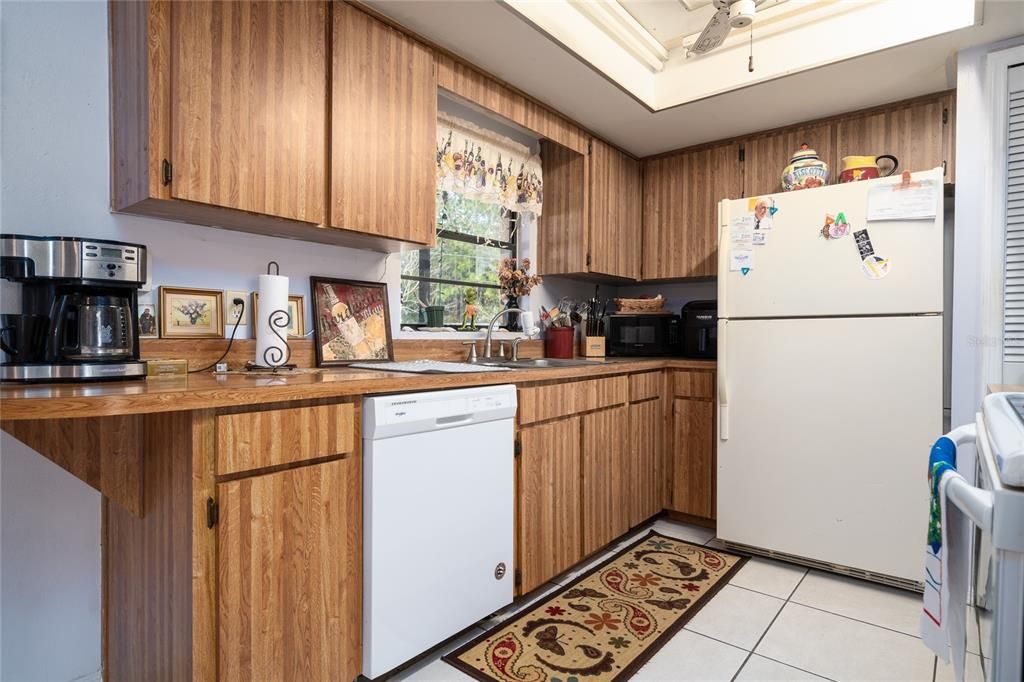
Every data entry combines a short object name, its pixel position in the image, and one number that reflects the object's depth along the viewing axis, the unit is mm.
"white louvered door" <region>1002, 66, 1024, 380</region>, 2143
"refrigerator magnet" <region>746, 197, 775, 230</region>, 2607
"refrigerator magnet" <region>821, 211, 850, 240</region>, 2422
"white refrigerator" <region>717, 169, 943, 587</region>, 2281
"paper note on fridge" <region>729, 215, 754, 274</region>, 2660
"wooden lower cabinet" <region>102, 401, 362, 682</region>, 1284
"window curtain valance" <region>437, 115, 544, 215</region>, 2656
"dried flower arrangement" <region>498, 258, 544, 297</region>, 3031
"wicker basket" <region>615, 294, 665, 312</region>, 3428
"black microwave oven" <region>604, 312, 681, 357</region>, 3371
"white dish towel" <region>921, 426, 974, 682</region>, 774
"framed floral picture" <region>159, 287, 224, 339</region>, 1751
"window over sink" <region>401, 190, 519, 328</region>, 2709
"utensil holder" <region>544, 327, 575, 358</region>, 3180
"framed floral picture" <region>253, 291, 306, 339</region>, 2068
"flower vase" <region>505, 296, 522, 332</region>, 3197
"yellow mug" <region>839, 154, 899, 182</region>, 2627
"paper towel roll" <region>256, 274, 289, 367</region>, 1783
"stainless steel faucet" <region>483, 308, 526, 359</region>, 2762
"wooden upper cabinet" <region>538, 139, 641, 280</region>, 3158
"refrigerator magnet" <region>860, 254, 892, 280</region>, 2340
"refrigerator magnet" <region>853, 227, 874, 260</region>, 2371
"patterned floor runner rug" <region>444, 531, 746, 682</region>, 1774
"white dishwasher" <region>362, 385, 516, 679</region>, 1604
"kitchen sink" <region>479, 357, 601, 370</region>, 2521
